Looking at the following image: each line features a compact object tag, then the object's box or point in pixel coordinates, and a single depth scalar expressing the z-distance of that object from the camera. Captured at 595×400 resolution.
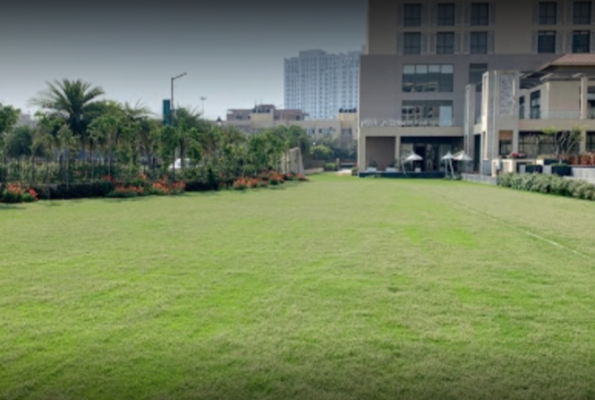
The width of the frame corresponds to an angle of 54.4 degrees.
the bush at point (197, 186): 31.25
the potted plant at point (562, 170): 32.66
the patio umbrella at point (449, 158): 51.66
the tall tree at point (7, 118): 24.00
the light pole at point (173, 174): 31.87
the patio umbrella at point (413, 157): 53.03
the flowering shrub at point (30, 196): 23.03
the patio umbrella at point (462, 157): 50.45
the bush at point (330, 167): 76.25
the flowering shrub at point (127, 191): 26.31
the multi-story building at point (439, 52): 59.59
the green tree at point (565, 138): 45.25
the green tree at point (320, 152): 88.66
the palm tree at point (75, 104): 42.84
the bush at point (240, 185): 32.88
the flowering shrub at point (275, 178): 37.95
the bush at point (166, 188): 28.11
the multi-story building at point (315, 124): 125.12
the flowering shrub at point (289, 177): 43.56
